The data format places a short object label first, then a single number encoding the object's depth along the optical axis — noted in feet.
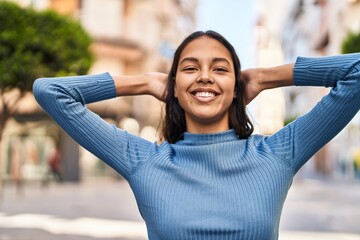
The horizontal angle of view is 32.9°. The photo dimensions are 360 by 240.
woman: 6.16
